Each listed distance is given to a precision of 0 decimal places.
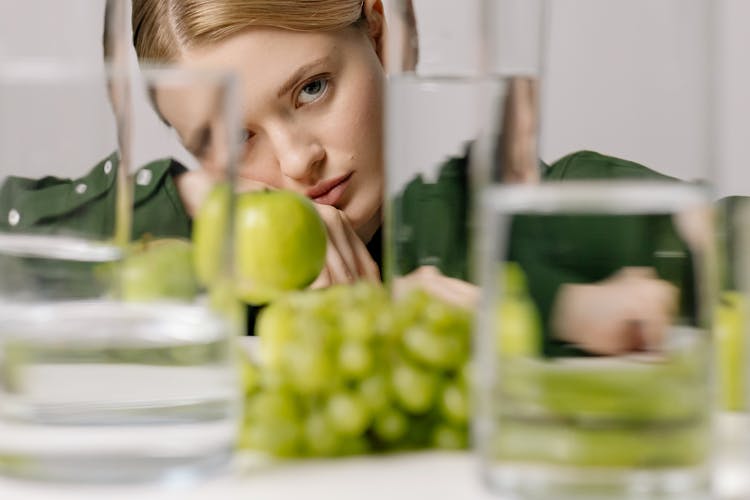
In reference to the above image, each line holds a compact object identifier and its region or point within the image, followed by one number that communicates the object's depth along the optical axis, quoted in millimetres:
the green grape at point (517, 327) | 671
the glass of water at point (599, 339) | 667
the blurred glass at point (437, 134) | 955
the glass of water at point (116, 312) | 712
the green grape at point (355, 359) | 739
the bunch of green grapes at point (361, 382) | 743
